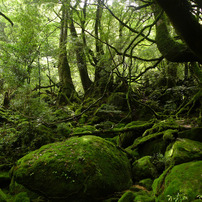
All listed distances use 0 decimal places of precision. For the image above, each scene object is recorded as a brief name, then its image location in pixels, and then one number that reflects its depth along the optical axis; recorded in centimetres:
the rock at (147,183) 353
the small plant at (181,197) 204
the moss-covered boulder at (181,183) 225
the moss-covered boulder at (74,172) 315
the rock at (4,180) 429
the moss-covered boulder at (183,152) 334
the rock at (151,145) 481
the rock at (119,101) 920
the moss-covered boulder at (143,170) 395
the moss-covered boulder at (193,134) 432
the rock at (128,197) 288
